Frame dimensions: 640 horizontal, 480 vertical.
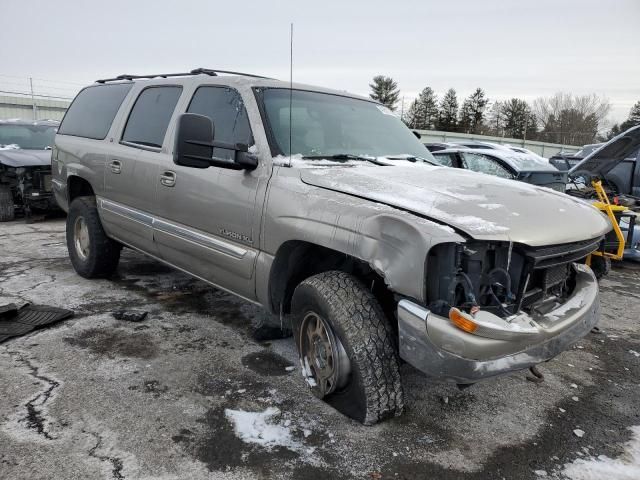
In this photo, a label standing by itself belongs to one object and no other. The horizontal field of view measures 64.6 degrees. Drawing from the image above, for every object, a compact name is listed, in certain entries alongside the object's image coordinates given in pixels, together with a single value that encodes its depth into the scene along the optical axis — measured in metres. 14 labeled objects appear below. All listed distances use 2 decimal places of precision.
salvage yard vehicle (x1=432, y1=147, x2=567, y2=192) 6.82
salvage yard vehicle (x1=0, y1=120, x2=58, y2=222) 8.17
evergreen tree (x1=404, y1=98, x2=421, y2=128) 54.50
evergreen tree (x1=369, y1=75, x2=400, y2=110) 59.69
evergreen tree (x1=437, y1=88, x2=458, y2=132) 58.25
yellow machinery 4.93
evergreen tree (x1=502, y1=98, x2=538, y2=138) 58.96
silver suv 2.26
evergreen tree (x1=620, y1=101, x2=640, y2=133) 59.31
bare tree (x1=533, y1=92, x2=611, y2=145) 56.31
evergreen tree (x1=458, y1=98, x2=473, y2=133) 58.97
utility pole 19.66
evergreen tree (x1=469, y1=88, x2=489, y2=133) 61.34
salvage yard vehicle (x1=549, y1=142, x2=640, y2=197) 9.39
